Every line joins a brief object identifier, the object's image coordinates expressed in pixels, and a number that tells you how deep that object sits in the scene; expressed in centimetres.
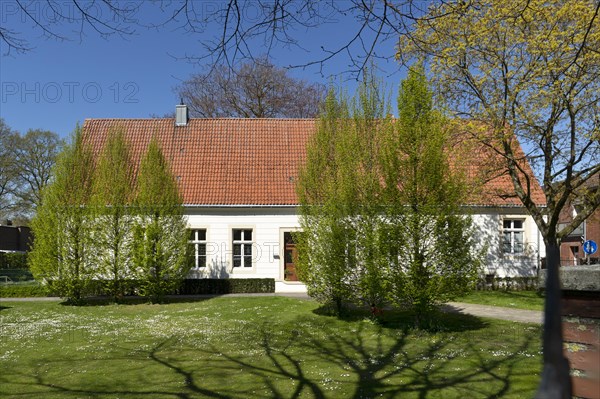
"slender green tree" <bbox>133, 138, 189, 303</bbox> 1992
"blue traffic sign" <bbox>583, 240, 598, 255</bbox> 2828
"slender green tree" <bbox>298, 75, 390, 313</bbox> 1346
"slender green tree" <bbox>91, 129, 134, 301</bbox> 2003
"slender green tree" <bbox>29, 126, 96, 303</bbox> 1988
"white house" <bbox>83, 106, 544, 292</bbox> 2356
